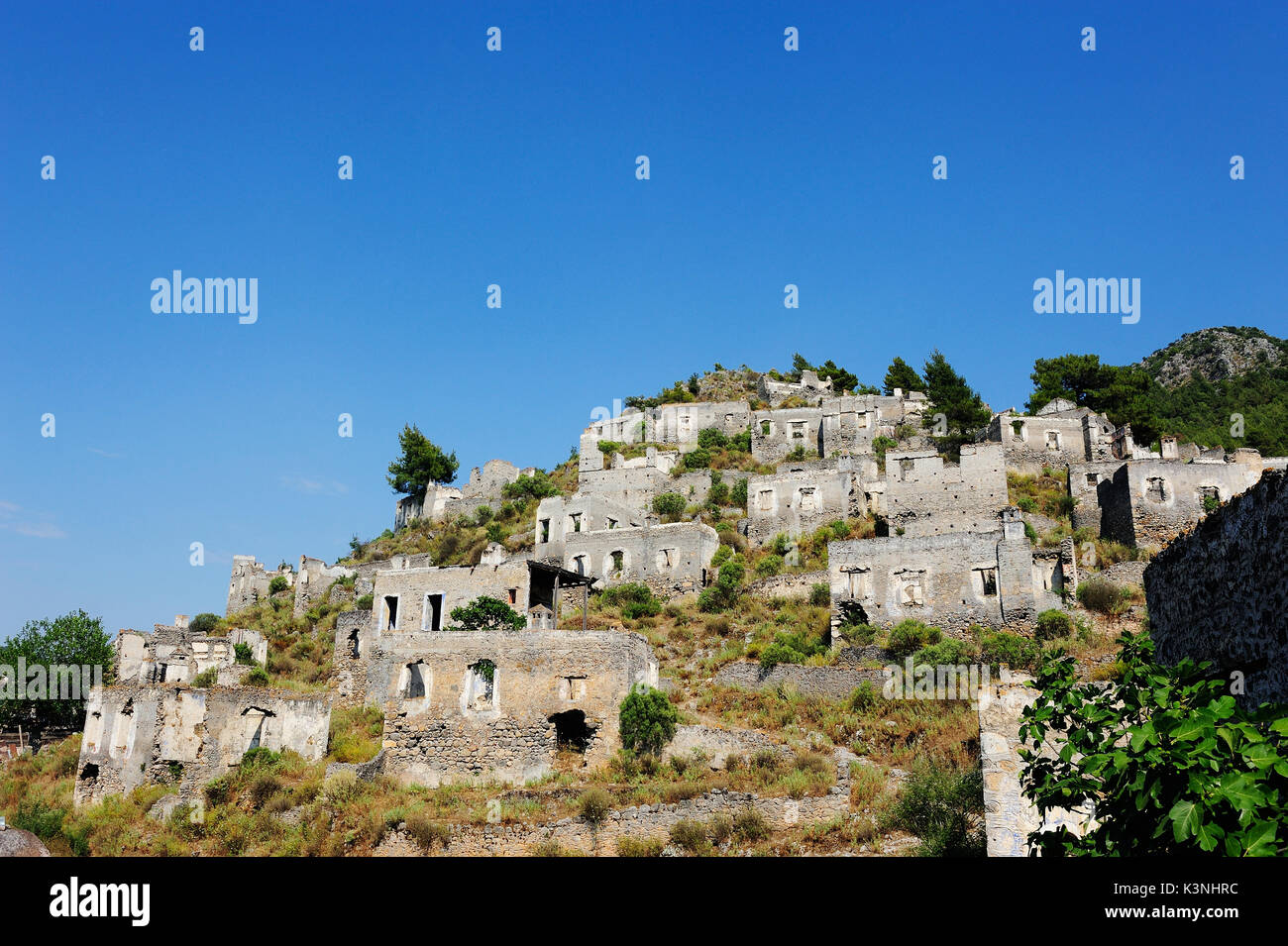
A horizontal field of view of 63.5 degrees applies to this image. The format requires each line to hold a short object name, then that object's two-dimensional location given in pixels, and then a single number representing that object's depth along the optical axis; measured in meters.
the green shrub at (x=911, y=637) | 34.84
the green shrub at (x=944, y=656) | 31.73
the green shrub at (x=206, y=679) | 39.59
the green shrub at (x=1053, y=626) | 34.78
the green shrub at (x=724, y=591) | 44.53
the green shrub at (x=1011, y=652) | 31.42
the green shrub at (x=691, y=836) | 22.42
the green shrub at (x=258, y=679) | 40.34
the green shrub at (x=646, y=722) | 27.55
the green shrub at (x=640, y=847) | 22.48
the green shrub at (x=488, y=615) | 35.91
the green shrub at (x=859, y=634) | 37.22
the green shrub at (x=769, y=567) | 46.78
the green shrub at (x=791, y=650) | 34.68
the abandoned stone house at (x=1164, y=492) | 43.78
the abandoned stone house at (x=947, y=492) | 48.53
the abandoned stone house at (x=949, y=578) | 37.53
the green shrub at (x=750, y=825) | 22.36
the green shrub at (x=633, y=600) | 44.69
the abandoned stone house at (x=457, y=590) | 37.94
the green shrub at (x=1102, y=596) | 35.62
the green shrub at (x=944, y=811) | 18.91
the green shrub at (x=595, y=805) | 23.69
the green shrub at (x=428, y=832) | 23.97
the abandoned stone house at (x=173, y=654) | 41.62
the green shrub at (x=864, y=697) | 29.67
